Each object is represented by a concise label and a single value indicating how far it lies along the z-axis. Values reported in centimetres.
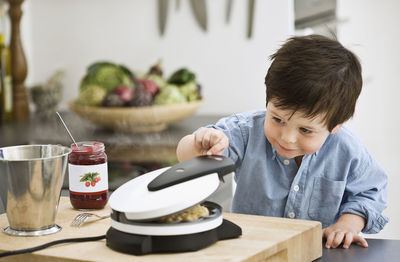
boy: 181
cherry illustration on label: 175
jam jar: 174
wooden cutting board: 147
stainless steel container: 155
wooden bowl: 287
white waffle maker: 148
